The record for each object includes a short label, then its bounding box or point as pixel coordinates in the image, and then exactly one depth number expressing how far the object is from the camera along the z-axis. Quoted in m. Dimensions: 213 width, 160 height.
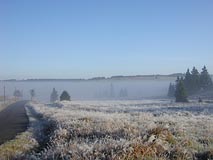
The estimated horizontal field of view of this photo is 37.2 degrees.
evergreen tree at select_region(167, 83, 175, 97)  117.42
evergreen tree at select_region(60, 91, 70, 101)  91.08
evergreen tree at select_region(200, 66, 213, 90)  97.56
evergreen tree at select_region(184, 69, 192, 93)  96.04
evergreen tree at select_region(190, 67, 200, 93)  96.14
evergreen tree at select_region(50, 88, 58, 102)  139.40
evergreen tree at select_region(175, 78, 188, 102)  67.25
